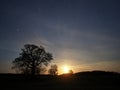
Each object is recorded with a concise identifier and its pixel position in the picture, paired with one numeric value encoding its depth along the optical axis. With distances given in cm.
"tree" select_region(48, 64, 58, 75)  3760
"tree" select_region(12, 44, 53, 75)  2462
